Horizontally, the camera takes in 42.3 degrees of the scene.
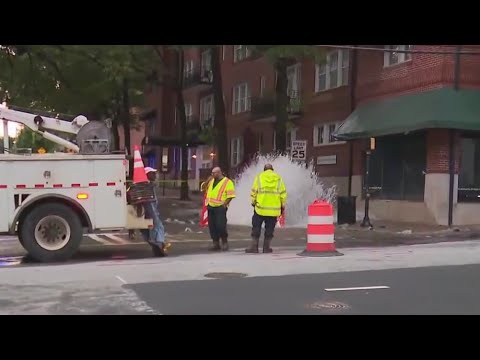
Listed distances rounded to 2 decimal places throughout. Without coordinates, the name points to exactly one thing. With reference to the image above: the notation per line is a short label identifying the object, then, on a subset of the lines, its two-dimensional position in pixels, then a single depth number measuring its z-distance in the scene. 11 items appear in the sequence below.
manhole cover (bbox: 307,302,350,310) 7.14
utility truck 10.69
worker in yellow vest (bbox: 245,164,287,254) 11.99
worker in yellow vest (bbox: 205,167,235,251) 12.55
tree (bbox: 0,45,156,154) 19.52
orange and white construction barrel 11.73
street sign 19.28
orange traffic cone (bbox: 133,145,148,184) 11.51
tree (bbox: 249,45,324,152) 18.31
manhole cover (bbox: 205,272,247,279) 9.41
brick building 19.23
